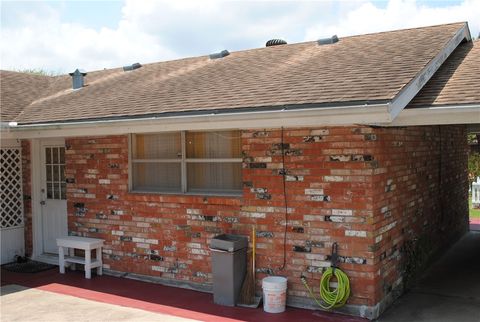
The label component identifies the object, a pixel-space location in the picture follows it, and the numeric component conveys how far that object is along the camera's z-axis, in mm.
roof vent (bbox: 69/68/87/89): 11242
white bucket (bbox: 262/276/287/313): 6285
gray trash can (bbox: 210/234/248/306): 6570
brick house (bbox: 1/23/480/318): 6055
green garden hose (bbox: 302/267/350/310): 6031
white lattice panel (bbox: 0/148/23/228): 9369
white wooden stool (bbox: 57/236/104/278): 8117
